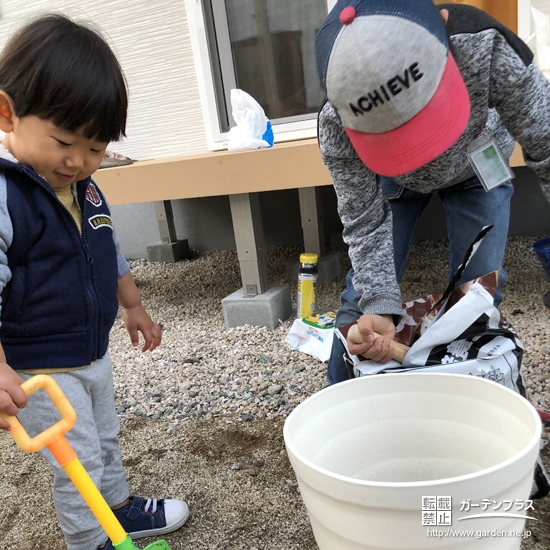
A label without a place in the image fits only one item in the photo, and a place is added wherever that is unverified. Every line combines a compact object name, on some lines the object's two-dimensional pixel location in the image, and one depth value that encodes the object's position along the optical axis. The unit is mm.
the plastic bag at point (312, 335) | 1919
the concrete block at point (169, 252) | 3557
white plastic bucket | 480
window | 2830
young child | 856
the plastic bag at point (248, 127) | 2312
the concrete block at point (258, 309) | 2281
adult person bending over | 716
